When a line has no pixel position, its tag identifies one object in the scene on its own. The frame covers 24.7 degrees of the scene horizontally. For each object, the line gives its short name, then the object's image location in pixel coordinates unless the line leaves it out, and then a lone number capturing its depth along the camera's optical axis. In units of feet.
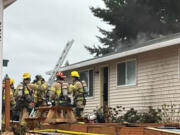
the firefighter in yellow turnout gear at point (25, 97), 42.93
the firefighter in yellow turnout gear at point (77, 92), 43.09
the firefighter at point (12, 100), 43.55
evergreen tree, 107.76
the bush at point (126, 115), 44.57
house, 44.96
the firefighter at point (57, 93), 40.68
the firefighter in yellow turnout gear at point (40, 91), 45.85
